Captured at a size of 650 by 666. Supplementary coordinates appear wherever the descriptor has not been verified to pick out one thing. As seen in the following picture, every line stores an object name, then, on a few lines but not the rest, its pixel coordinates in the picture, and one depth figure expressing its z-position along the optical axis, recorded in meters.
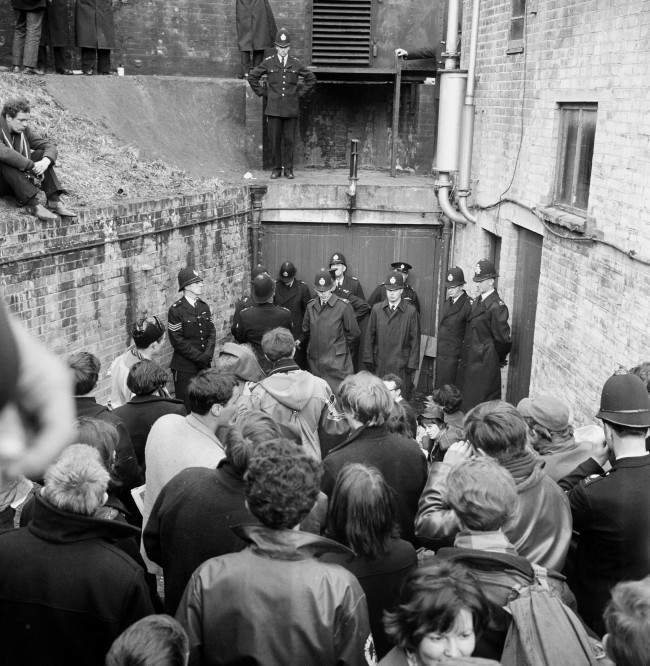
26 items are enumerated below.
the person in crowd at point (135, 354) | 6.50
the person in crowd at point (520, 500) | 3.78
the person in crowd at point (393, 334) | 10.06
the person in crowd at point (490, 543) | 3.12
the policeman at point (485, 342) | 9.37
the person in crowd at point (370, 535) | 3.49
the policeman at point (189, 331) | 8.96
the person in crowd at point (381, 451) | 4.52
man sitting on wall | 8.11
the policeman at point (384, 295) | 11.05
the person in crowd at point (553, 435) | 4.70
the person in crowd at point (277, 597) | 3.04
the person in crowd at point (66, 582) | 3.32
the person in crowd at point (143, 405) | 5.38
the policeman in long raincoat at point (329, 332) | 9.90
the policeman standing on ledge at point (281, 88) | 12.81
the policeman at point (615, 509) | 3.88
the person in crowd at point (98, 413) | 4.96
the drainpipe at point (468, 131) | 10.95
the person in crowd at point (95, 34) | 13.40
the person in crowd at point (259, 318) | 8.95
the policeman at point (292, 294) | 10.83
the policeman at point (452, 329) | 9.77
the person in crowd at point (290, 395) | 5.88
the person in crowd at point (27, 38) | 12.23
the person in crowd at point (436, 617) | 2.85
